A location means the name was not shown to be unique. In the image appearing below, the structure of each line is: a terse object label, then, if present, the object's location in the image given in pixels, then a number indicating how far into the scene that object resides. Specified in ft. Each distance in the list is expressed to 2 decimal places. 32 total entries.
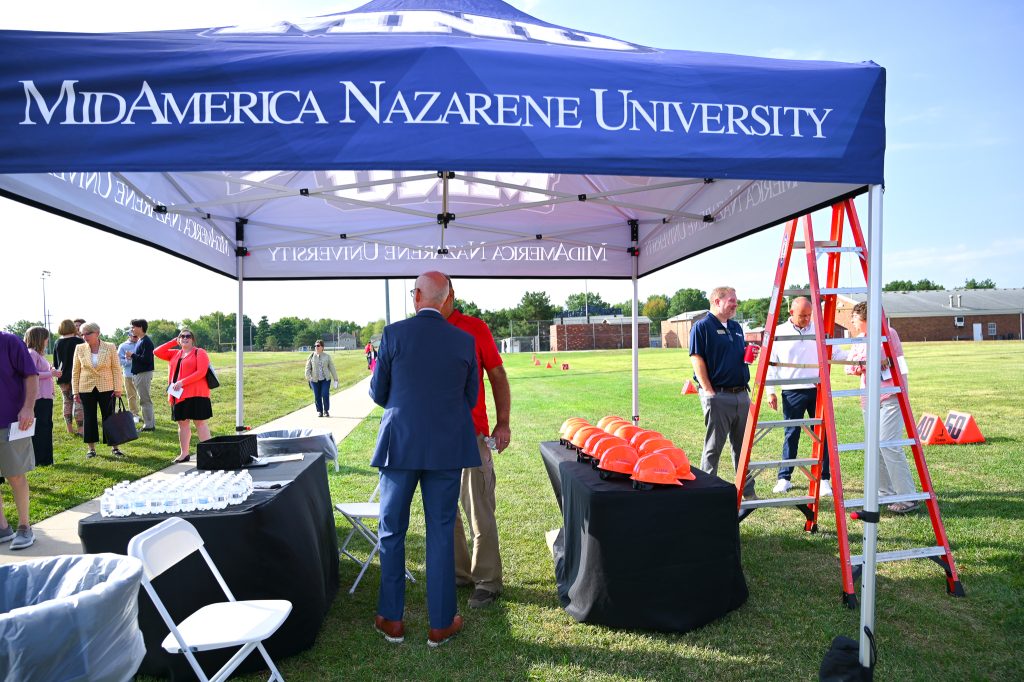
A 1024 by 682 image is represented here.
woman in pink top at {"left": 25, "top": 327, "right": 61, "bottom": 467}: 25.22
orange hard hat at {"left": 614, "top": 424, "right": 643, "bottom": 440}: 12.81
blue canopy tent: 8.43
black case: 12.79
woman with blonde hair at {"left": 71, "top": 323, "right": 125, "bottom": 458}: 28.22
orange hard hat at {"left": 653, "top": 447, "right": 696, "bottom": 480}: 11.53
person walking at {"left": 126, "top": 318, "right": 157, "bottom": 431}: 34.59
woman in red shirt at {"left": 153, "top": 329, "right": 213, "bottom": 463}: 26.86
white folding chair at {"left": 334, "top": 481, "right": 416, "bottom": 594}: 13.53
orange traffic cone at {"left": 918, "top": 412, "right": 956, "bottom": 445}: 29.53
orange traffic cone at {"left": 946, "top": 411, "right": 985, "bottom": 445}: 30.01
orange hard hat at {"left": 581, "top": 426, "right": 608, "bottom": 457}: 12.83
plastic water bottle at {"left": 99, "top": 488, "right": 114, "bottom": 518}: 9.84
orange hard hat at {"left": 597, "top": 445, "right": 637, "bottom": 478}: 11.51
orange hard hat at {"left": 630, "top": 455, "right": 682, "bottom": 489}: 11.09
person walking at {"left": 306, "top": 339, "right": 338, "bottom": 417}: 45.85
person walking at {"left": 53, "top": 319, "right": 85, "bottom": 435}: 30.58
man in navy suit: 10.83
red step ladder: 12.50
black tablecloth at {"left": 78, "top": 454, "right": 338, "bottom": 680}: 9.53
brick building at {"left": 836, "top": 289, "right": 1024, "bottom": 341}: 224.12
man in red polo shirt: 12.92
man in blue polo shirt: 17.16
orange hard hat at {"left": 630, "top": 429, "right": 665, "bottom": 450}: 12.16
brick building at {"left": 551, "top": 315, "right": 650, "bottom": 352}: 226.75
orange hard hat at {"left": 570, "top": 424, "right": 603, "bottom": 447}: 13.60
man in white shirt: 20.98
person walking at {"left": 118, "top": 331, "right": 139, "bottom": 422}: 37.01
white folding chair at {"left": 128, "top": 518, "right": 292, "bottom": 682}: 8.13
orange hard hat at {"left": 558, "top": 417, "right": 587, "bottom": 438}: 14.98
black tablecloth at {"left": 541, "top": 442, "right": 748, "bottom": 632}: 10.94
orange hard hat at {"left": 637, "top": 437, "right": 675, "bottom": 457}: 11.73
